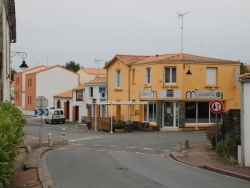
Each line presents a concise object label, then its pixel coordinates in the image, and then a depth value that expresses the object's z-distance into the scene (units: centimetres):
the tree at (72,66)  10631
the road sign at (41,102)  2759
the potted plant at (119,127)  4056
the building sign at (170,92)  4012
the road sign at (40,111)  2742
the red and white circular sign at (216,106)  2197
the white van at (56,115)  5588
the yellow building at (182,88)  4009
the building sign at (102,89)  5019
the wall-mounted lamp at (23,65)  2606
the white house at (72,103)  5603
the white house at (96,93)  4967
